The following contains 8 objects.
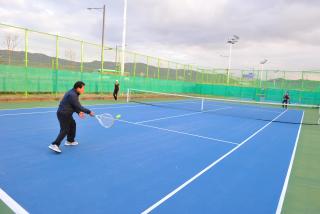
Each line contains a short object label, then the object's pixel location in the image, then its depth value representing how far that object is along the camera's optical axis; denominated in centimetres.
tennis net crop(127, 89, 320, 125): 1642
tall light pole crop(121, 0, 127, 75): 2489
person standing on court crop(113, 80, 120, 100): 2074
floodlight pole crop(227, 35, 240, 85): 4067
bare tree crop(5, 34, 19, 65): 1673
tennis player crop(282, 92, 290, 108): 2477
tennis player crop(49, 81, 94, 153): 634
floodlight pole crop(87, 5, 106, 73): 3144
